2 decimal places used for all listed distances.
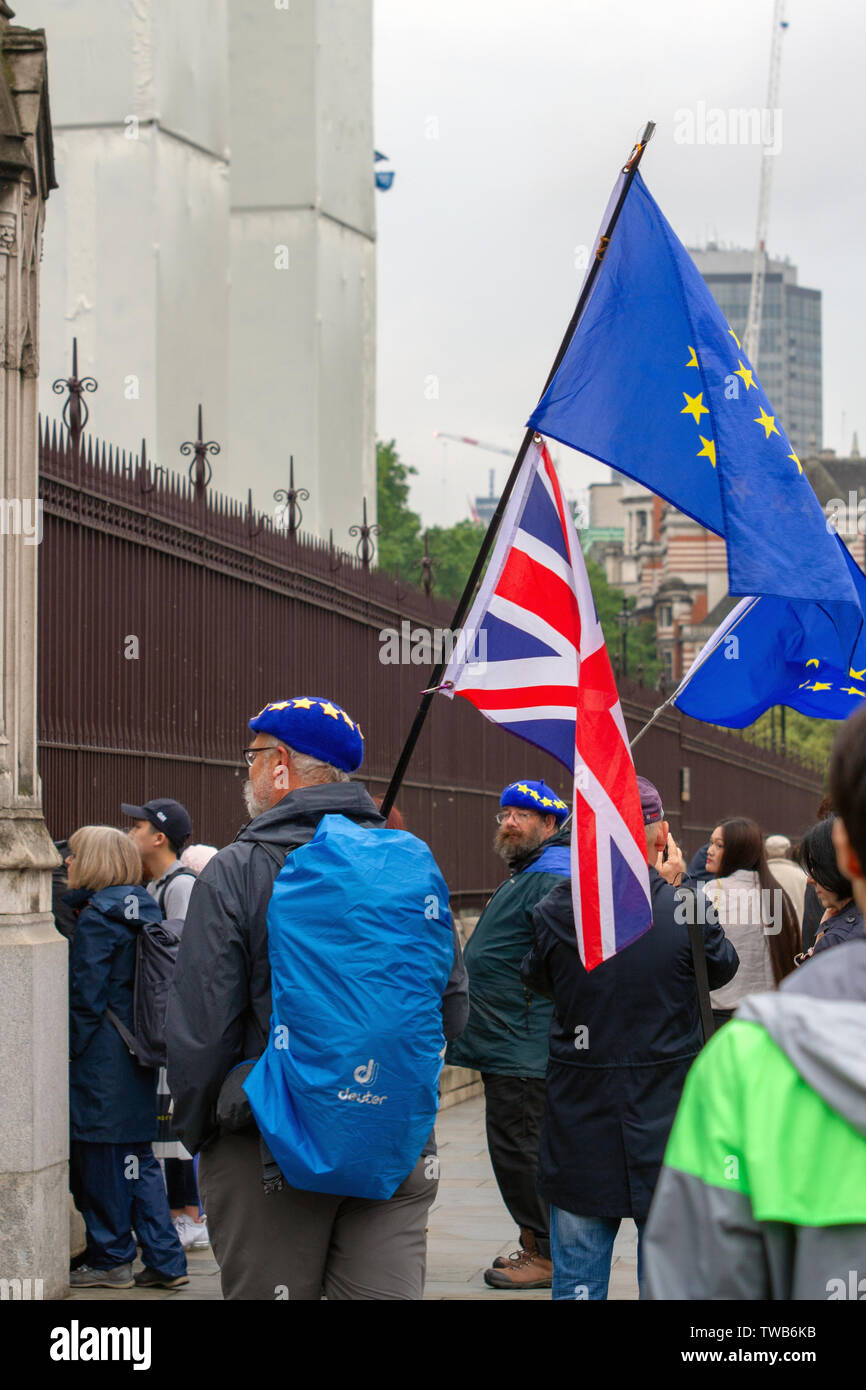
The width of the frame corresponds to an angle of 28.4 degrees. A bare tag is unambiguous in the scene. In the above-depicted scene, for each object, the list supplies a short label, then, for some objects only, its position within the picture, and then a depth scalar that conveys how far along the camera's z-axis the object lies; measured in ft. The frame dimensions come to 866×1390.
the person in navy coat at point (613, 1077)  15.78
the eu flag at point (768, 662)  22.54
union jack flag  15.97
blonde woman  21.90
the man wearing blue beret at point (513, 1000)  24.07
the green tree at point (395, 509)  266.36
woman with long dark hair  24.22
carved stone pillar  19.13
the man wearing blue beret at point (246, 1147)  12.34
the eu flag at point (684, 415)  17.88
